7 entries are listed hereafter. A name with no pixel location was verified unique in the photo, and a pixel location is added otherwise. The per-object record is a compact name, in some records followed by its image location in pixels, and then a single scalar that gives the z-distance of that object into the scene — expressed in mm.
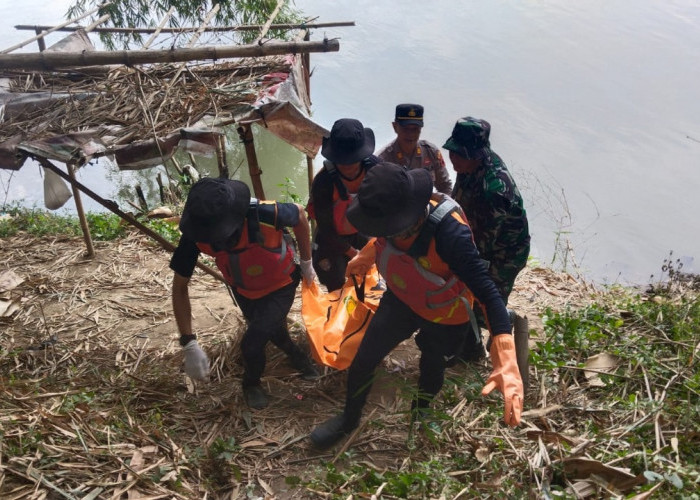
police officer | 3885
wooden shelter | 3746
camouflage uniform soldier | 3168
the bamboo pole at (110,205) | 4070
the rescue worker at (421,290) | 2453
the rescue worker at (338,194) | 3465
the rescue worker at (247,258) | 2793
